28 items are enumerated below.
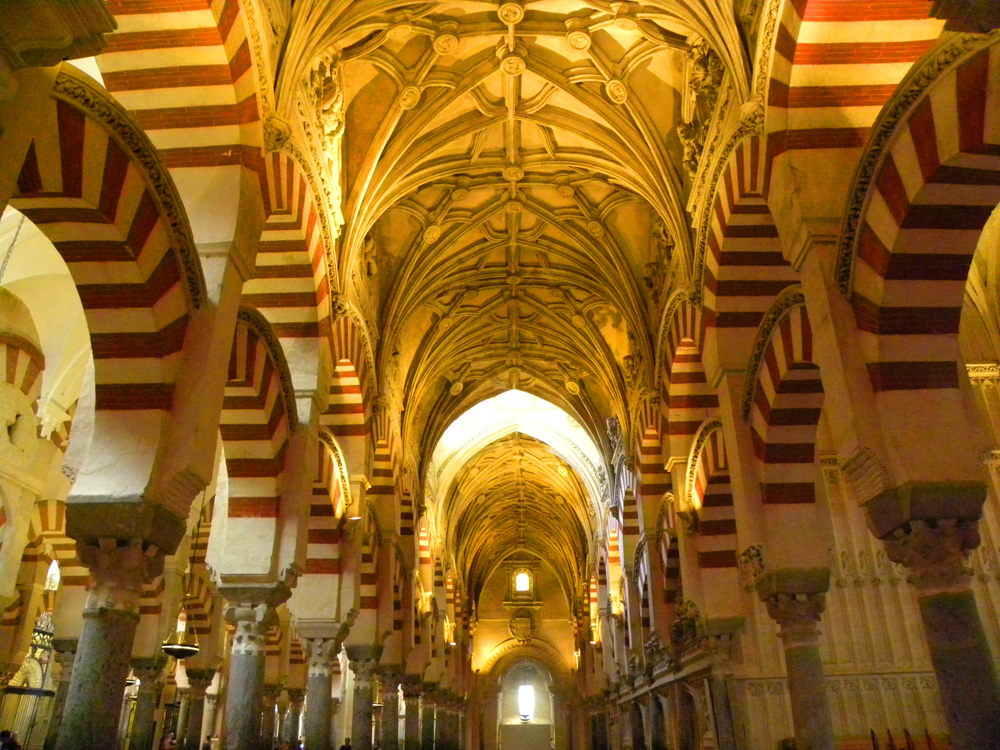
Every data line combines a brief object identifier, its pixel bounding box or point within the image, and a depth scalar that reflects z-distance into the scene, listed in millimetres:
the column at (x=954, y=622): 4027
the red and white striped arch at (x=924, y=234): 4324
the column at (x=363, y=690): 10180
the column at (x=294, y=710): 14868
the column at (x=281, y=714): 16156
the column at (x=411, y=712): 14891
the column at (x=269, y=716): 14208
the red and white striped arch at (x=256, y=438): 6680
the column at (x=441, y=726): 21531
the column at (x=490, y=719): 32750
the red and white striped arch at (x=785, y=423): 6699
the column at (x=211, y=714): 15953
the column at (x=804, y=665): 5668
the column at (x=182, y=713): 13395
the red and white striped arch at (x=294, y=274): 7855
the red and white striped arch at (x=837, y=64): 5680
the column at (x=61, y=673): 9320
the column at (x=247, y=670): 6246
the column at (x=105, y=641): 4164
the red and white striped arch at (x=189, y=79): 5891
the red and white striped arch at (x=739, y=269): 7559
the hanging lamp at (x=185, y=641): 9695
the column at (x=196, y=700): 11469
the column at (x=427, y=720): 19172
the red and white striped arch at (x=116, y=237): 4386
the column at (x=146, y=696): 9641
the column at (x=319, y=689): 8531
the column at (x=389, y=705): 12711
